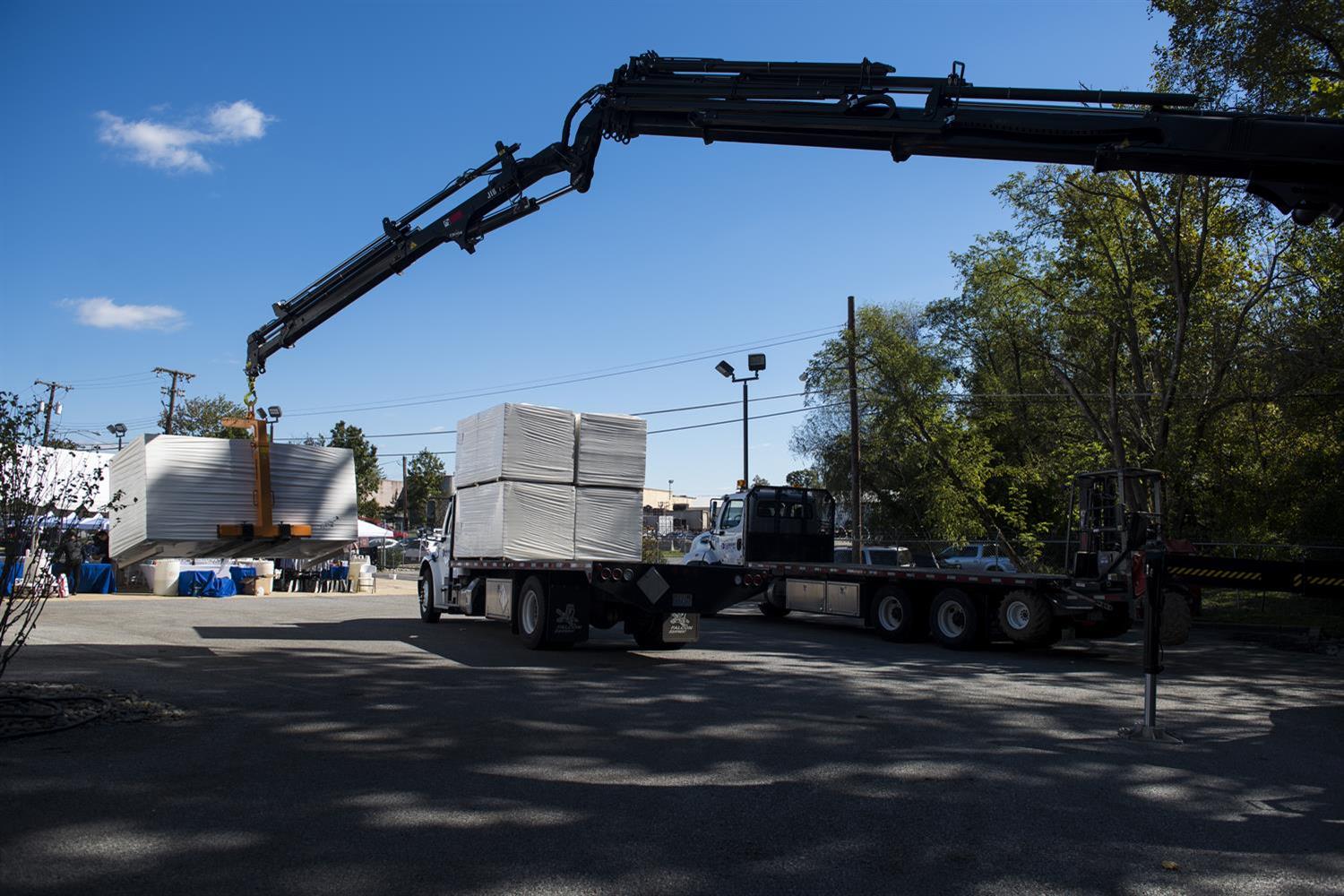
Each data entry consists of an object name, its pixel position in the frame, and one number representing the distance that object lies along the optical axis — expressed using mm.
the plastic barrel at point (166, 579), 26328
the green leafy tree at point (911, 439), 28672
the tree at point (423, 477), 73938
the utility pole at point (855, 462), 28609
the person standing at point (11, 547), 7629
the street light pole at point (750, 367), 30953
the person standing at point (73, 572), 24219
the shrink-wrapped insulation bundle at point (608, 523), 13961
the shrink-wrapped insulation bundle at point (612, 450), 14008
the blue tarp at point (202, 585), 26281
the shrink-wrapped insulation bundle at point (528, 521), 13531
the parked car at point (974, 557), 32756
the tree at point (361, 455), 62844
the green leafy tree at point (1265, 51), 17672
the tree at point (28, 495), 7570
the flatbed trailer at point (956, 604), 14773
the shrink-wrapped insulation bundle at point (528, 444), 13438
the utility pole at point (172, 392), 52441
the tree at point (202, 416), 56062
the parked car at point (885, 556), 28922
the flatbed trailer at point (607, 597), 12398
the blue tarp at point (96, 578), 25906
